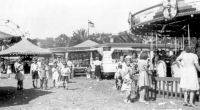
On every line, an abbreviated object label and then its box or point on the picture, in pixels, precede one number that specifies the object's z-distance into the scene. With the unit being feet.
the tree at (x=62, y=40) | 275.04
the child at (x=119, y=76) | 37.38
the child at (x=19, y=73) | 37.99
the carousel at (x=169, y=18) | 31.07
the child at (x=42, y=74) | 39.52
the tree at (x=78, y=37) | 206.18
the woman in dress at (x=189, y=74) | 24.31
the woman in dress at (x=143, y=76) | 27.32
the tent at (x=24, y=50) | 84.31
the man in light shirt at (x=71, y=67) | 57.41
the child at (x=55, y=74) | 41.55
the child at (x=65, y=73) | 38.27
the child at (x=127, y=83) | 26.94
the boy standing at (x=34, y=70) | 40.97
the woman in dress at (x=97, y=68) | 57.52
